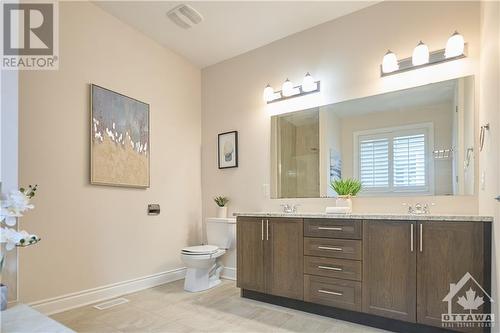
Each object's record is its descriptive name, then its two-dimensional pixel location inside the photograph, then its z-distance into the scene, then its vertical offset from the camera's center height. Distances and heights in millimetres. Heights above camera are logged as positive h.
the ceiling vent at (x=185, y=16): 2873 +1463
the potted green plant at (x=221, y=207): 3667 -494
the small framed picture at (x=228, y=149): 3707 +204
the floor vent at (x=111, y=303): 2598 -1204
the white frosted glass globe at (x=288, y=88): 3271 +832
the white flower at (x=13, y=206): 1330 -177
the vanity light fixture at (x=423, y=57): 2348 +889
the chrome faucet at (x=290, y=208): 3191 -448
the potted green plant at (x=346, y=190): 2752 -229
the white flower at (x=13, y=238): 1331 -316
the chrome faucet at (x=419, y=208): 2462 -352
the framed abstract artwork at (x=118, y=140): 2824 +263
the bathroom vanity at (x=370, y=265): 1890 -719
